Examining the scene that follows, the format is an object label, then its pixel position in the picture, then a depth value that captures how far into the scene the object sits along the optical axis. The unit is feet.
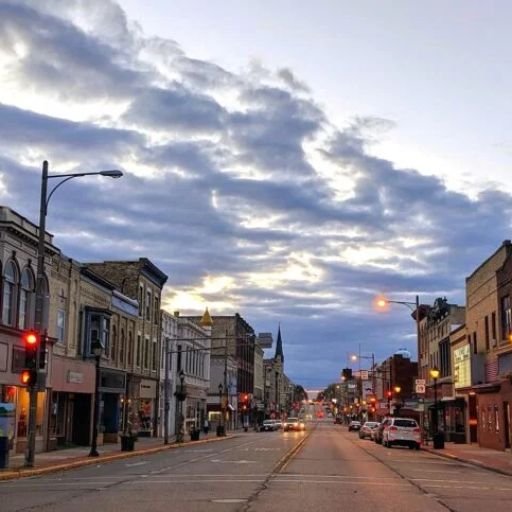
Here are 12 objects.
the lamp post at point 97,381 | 113.26
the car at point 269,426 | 349.00
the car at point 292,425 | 327.02
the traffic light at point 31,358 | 87.15
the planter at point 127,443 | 131.54
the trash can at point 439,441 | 150.71
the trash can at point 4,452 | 84.99
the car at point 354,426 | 338.21
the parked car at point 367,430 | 215.72
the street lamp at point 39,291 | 87.97
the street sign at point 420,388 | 172.14
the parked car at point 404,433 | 155.02
